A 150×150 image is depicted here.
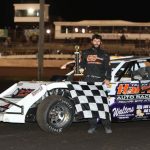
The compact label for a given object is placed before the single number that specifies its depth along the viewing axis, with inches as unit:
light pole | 802.8
